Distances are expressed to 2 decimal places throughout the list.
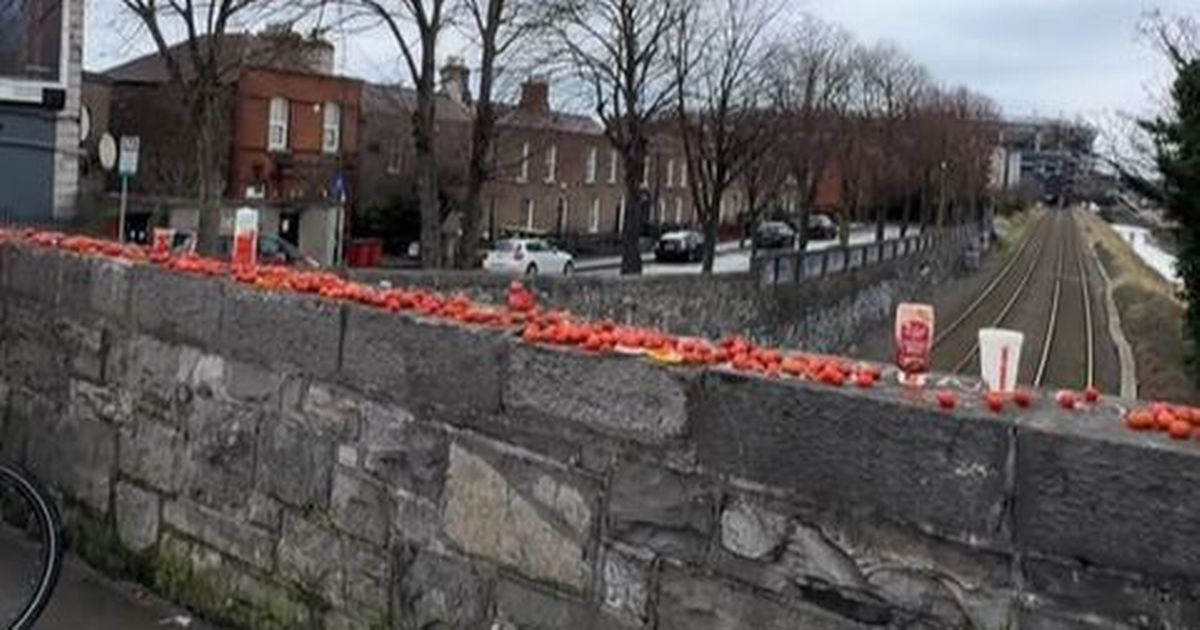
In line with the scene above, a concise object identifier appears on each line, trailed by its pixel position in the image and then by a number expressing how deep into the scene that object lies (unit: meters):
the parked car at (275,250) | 29.57
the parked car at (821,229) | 90.12
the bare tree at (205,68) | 27.41
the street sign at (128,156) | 27.52
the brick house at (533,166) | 48.03
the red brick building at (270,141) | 48.94
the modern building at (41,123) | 34.66
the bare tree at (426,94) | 29.58
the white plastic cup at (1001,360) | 3.41
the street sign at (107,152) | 35.46
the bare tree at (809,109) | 50.69
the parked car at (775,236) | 73.31
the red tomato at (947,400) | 3.16
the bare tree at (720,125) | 43.72
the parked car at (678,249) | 63.72
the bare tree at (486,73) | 30.98
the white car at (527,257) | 48.62
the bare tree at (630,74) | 38.13
